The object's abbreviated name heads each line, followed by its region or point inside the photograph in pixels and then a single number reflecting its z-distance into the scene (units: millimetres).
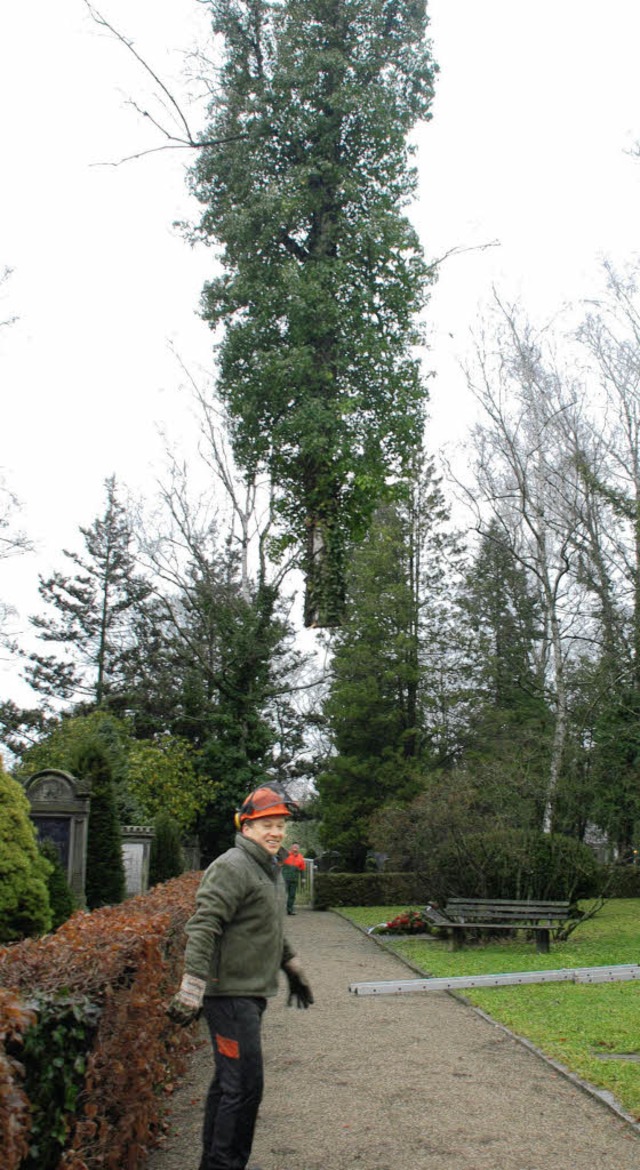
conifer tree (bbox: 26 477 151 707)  48219
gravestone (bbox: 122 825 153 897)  18109
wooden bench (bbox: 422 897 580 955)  14445
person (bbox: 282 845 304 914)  22328
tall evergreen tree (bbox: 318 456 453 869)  35188
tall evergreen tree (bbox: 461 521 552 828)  34844
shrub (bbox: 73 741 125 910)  15633
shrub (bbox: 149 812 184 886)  20641
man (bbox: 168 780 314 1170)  4180
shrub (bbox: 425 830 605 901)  16109
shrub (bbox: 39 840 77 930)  11648
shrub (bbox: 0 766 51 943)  9062
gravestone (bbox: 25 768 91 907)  14781
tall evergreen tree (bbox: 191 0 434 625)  16516
